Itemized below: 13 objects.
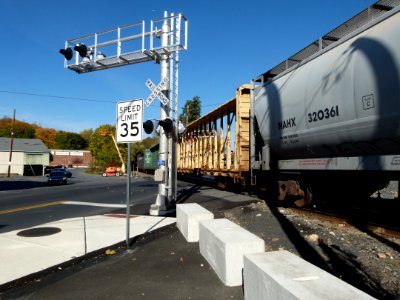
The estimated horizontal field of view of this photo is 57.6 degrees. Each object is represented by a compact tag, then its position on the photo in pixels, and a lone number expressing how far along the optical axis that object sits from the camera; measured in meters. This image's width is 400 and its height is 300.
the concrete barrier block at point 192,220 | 7.27
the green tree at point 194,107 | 87.47
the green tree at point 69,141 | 129.12
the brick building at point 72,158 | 103.06
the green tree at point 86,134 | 142.88
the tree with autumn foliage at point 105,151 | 71.75
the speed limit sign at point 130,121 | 6.83
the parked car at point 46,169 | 60.88
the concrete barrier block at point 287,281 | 2.90
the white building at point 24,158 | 58.31
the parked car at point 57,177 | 30.45
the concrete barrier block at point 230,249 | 4.70
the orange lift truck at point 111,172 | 55.93
